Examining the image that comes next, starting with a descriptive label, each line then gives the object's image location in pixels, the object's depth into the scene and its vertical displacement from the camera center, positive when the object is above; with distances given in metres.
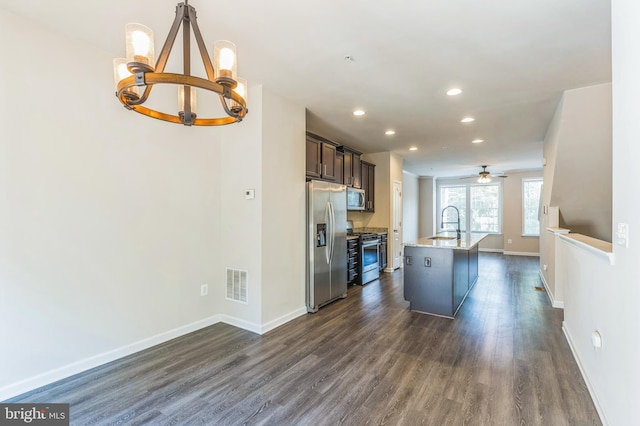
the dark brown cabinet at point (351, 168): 5.53 +0.87
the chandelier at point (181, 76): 1.35 +0.69
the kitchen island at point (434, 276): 3.81 -0.85
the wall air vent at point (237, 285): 3.48 -0.87
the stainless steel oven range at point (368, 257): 5.57 -0.87
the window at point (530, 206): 9.26 +0.20
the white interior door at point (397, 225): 6.88 -0.30
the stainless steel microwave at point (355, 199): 5.69 +0.28
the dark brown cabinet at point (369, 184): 6.39 +0.63
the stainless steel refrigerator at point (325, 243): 3.99 -0.44
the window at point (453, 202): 10.61 +0.39
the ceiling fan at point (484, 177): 7.66 +0.92
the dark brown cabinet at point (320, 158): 4.41 +0.86
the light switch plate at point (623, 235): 1.52 -0.12
